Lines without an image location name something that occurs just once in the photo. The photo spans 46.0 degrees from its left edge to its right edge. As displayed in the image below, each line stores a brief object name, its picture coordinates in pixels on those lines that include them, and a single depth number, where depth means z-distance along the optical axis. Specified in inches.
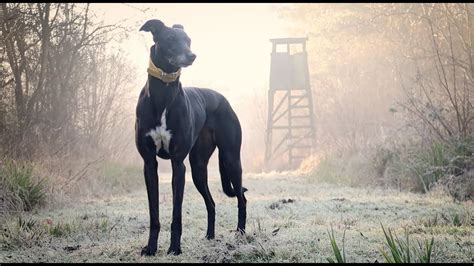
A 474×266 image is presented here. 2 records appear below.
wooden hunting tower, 845.8
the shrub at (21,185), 260.4
